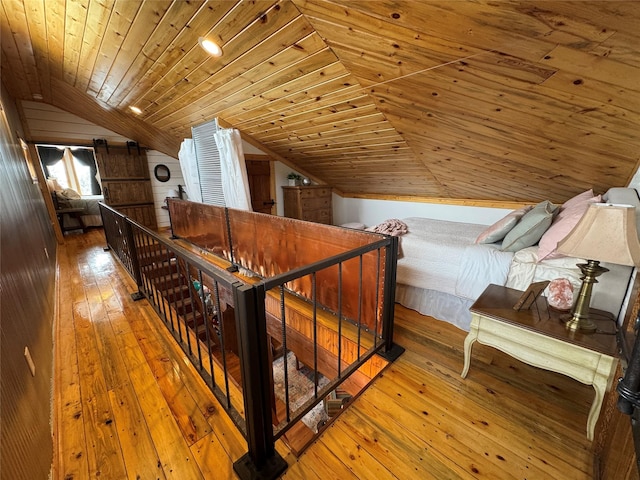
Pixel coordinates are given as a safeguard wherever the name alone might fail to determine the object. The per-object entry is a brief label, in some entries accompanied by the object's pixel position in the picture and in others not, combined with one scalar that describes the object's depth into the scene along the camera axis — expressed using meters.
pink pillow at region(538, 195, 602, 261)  1.76
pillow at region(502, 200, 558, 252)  1.95
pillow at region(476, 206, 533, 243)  2.11
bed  1.53
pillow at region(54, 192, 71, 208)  5.61
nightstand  1.14
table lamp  1.03
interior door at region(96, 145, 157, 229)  5.21
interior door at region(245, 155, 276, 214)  4.51
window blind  3.79
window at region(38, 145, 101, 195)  6.24
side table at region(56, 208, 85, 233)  5.51
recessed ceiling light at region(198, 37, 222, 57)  1.89
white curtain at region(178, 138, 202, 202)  4.32
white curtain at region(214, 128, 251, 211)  3.43
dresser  4.57
